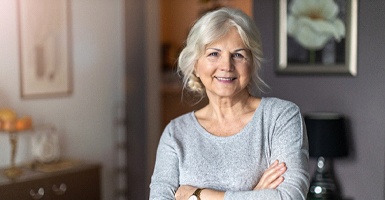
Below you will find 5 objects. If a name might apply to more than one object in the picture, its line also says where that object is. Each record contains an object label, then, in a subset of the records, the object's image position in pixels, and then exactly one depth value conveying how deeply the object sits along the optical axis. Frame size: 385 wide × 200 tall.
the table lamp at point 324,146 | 3.55
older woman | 1.83
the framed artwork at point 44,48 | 3.88
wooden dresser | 3.38
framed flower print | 3.66
